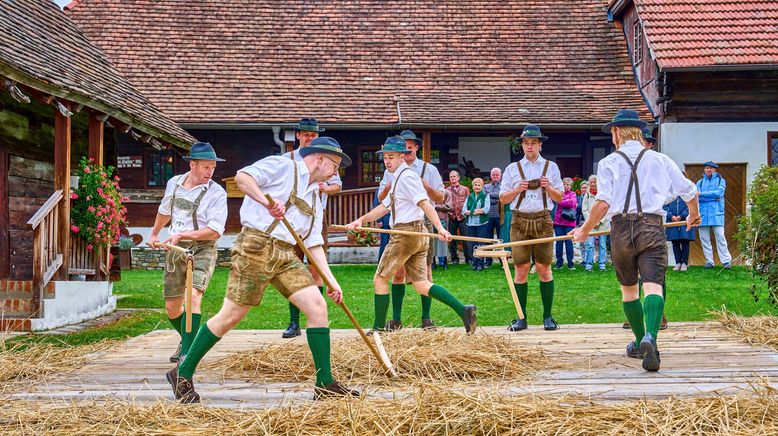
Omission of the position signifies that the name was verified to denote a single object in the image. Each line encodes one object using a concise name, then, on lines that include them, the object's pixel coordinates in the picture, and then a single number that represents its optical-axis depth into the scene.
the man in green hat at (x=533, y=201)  8.77
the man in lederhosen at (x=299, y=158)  8.48
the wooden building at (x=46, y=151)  9.81
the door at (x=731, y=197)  19.12
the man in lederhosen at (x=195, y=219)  7.00
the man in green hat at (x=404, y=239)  8.23
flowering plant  11.44
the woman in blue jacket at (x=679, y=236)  16.36
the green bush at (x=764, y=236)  8.92
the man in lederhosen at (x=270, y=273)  5.48
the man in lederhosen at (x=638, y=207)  6.52
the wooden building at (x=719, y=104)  19.19
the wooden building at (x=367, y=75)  20.45
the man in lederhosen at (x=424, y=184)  8.88
